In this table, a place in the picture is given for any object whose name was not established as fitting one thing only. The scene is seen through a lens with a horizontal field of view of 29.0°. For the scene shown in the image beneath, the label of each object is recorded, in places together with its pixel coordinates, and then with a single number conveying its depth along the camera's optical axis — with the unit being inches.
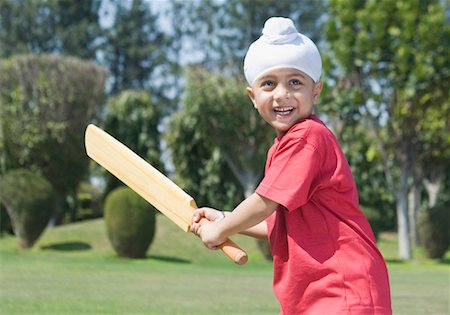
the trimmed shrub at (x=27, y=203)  856.9
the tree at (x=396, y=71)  905.5
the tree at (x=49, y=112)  1045.8
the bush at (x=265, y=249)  814.9
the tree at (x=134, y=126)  1284.4
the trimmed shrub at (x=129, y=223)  804.6
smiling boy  124.1
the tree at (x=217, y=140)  1261.1
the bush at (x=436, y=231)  913.5
